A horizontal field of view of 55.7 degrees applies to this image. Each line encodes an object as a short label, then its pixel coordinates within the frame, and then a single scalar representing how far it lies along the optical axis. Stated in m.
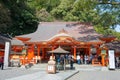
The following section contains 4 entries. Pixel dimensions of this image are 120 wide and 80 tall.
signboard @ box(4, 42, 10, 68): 12.31
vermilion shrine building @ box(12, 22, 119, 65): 13.93
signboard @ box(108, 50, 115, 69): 11.32
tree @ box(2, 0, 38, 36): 21.02
